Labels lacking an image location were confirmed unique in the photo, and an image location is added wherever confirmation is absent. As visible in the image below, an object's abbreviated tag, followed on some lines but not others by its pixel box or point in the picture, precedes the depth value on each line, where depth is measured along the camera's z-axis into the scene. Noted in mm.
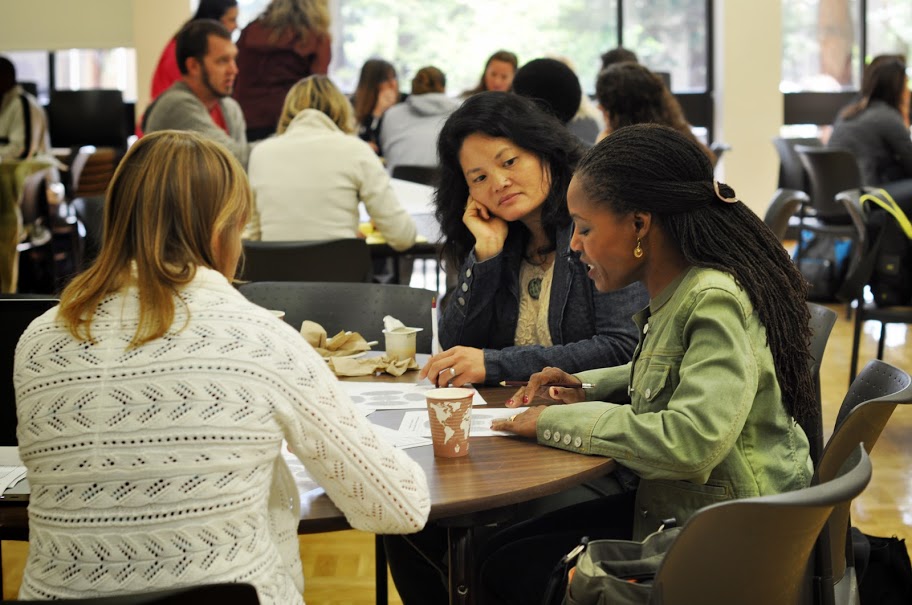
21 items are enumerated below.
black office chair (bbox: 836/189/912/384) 8083
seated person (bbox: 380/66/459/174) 10890
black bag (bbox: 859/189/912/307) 8007
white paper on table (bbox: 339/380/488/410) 3864
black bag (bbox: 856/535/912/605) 3719
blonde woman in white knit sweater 2372
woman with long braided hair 3045
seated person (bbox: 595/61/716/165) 8226
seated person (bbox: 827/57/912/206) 12430
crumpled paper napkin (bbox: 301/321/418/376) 4355
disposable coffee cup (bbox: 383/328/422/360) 4468
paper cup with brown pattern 3138
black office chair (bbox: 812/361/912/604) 2898
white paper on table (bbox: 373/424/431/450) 3336
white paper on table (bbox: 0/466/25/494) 3078
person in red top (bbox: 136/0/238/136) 10234
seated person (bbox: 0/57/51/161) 13494
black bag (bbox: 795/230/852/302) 12853
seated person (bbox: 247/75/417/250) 7543
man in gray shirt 8709
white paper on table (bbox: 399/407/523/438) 3494
